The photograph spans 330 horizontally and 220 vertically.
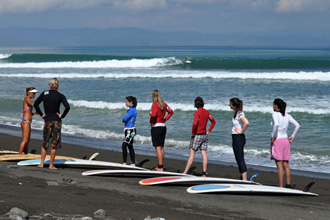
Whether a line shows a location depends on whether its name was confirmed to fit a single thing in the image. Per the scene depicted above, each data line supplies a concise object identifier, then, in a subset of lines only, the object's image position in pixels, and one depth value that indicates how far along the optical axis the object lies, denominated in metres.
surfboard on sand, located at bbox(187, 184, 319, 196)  12.87
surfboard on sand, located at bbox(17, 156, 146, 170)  16.14
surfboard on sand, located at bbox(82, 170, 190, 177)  14.82
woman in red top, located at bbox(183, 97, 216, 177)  15.41
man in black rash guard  14.74
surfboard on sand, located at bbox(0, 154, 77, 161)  16.80
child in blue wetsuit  16.66
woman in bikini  17.40
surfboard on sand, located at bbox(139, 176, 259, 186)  13.73
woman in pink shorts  13.72
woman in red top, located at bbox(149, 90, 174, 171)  15.98
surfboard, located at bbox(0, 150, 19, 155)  18.47
